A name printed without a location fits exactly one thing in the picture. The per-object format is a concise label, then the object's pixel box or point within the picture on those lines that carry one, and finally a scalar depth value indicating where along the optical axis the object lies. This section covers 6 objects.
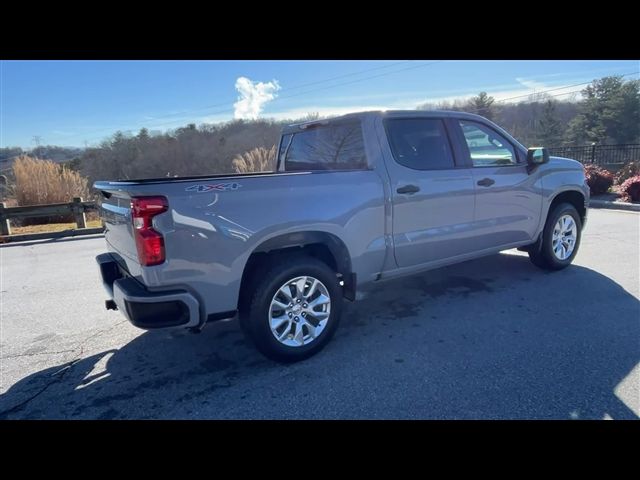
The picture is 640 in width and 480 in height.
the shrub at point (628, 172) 13.16
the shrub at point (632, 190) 11.14
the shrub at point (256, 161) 13.31
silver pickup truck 2.76
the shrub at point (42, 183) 12.33
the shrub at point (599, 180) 12.38
